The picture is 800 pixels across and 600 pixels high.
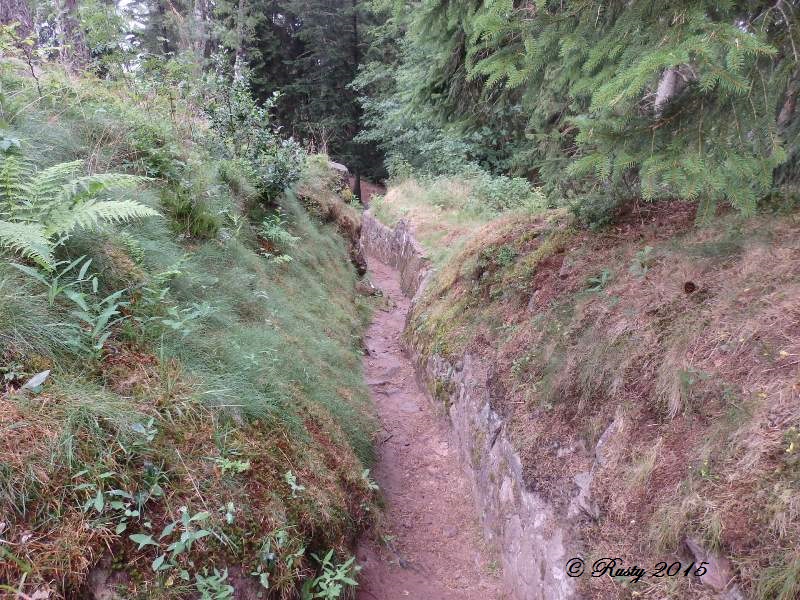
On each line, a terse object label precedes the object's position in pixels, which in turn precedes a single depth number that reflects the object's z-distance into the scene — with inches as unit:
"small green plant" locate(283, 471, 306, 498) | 122.4
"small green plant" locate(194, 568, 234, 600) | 86.1
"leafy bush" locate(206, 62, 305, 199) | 319.9
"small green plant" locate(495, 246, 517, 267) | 244.8
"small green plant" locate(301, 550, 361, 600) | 107.6
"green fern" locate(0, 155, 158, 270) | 107.1
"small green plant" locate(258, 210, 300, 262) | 292.7
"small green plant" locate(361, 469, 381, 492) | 165.9
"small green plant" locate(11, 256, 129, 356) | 107.1
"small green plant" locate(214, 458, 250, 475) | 107.7
